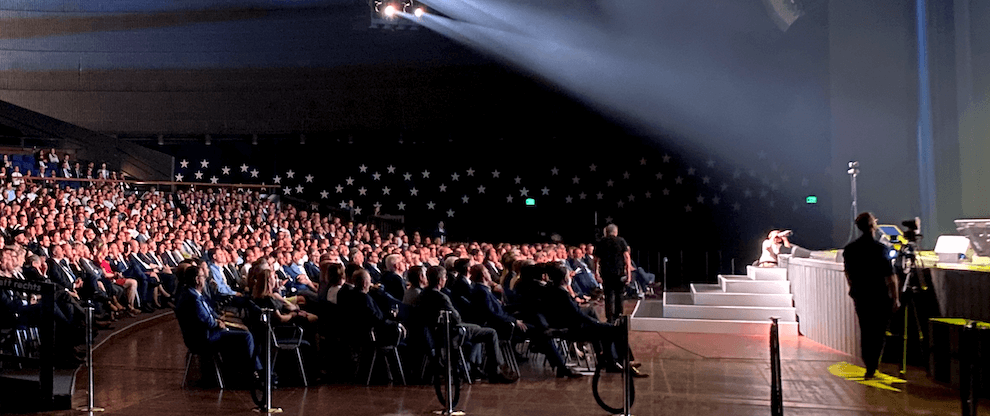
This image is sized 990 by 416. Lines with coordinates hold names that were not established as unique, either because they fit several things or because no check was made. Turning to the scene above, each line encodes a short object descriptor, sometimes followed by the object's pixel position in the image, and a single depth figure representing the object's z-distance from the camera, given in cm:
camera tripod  695
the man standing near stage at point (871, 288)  641
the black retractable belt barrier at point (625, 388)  517
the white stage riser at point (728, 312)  1019
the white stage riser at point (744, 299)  1052
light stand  1035
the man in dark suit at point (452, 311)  648
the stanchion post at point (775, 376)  450
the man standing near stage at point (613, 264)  940
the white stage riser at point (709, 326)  996
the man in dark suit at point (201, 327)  623
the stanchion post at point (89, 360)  551
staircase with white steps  1009
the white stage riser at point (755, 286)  1089
